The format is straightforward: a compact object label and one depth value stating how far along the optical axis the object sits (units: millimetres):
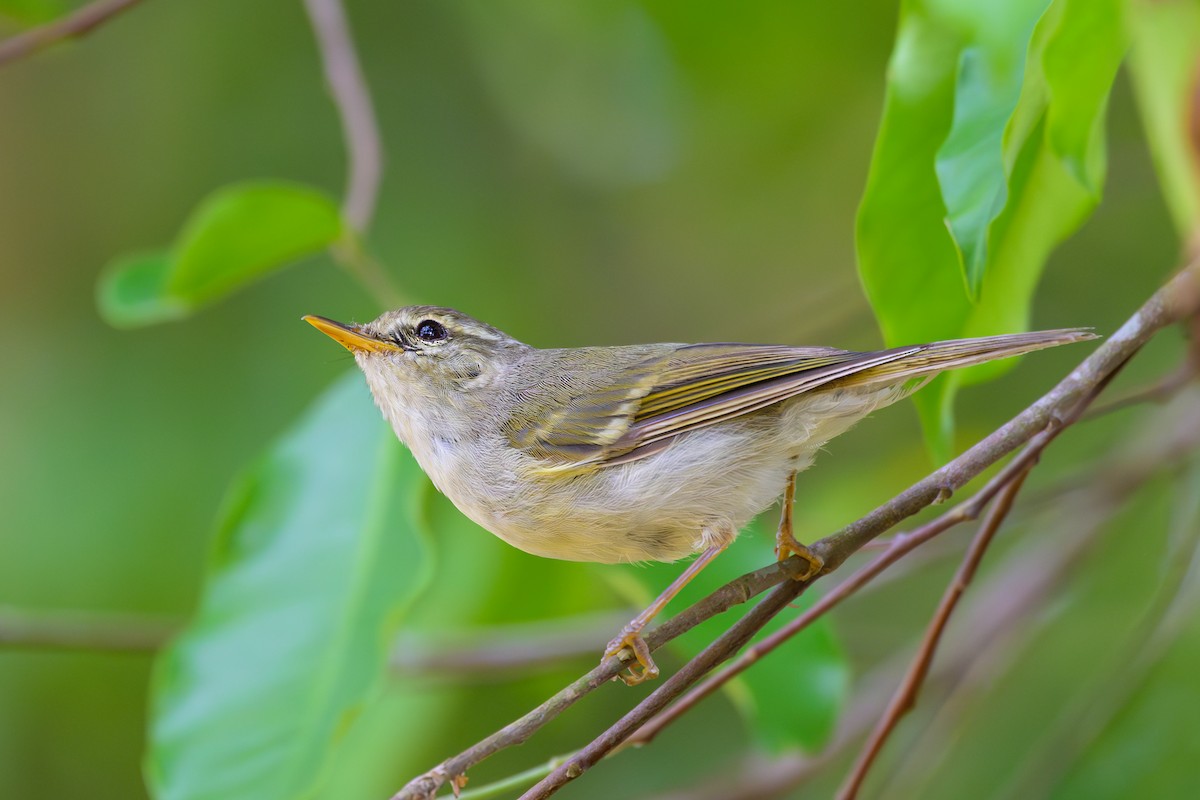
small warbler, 5359
